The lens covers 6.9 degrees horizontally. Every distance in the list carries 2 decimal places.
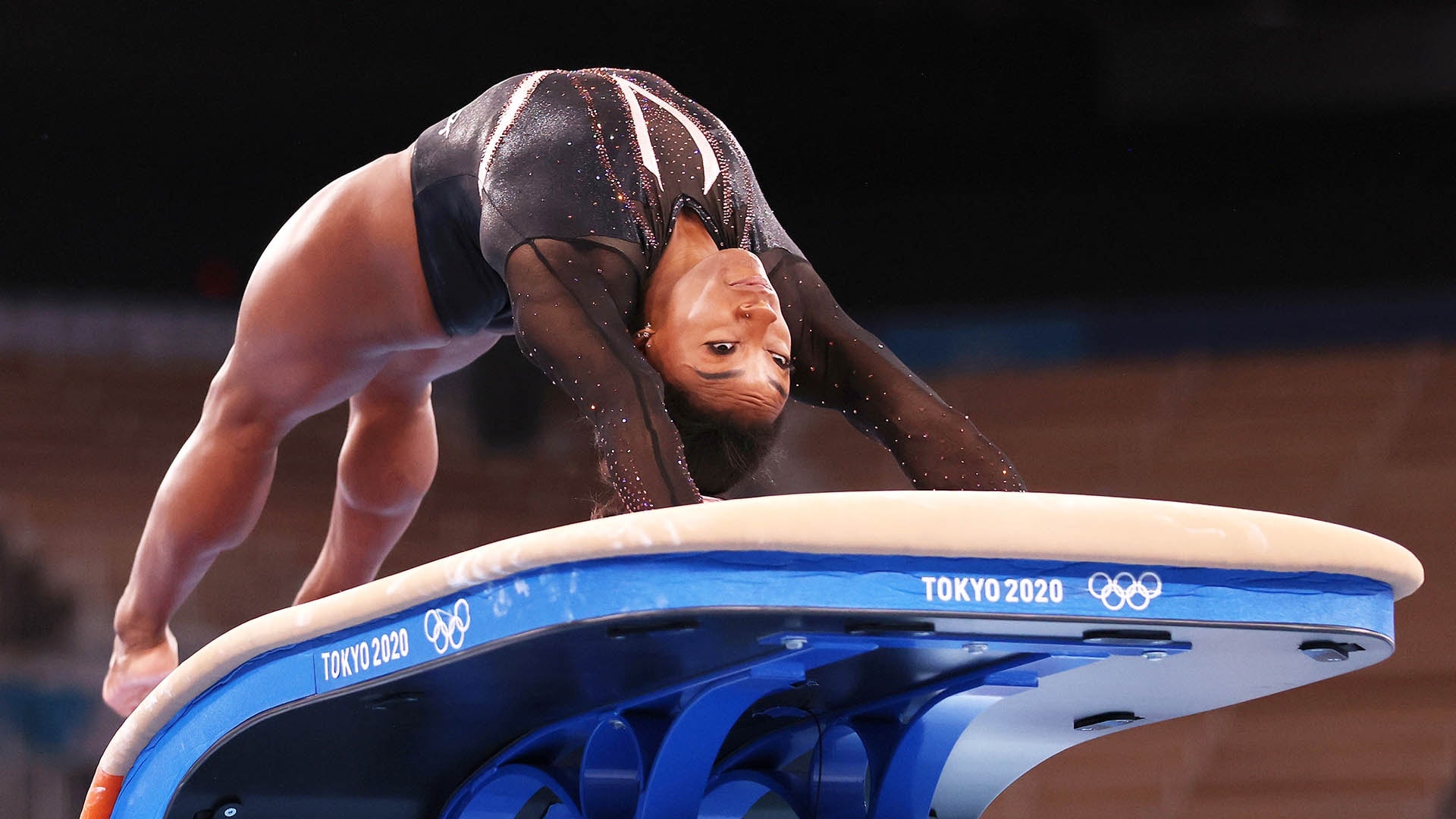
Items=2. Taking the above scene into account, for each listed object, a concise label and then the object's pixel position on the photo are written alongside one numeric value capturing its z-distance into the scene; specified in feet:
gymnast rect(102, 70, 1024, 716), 31.06
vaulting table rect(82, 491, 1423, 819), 29.72
